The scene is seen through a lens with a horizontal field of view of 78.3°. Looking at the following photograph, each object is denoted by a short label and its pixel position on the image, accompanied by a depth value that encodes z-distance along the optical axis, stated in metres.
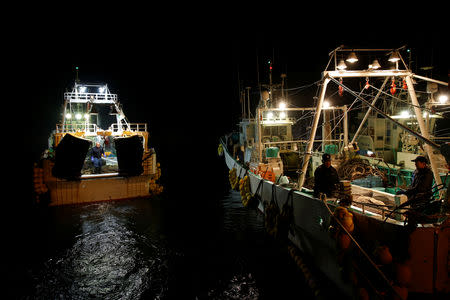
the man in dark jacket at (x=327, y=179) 7.08
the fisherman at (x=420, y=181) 6.27
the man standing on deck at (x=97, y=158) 14.84
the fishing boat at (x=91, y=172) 13.25
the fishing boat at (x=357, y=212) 5.18
